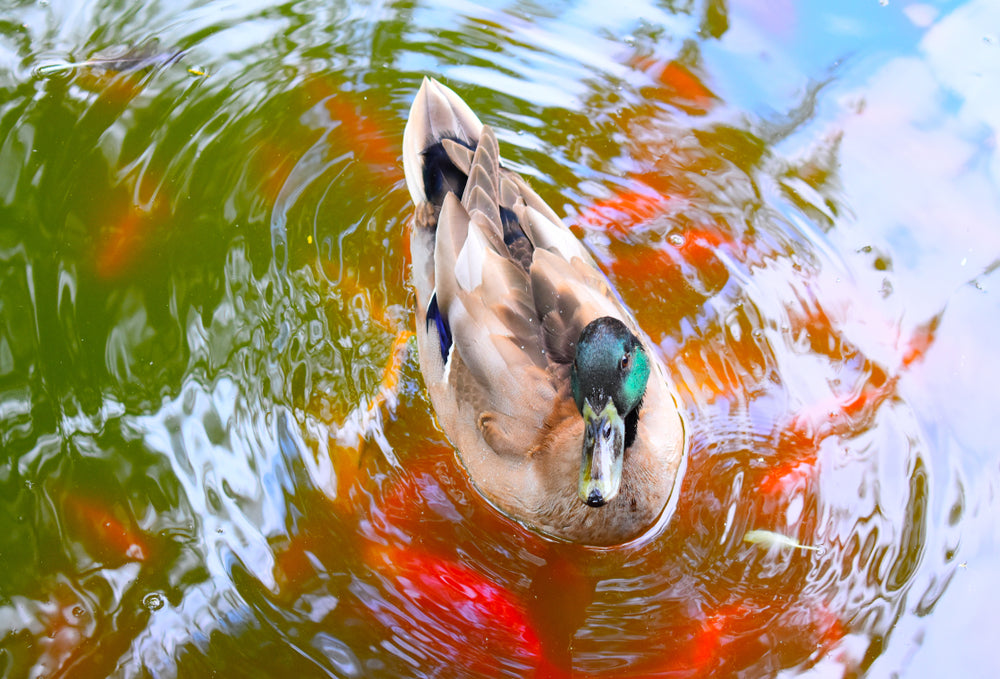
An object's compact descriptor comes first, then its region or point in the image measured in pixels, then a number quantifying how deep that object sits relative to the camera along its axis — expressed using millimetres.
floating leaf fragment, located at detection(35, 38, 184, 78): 4972
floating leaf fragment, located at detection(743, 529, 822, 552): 3570
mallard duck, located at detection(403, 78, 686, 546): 3582
